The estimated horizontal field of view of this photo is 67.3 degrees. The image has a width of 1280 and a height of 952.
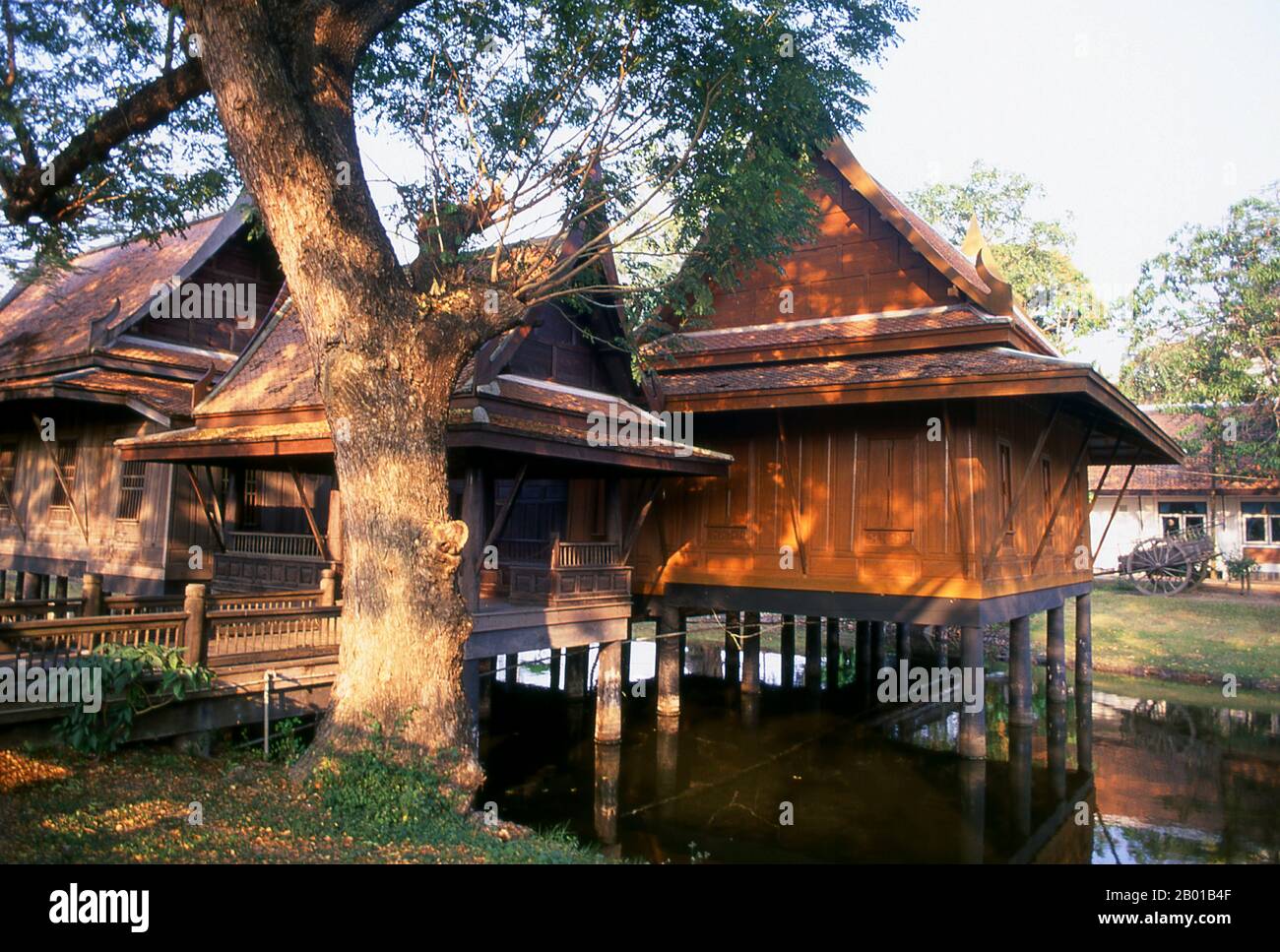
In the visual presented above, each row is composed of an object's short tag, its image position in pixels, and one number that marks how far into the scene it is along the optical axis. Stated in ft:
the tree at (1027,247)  112.47
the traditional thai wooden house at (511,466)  39.11
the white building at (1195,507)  109.70
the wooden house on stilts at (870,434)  45.47
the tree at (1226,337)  93.19
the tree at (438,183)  26.30
